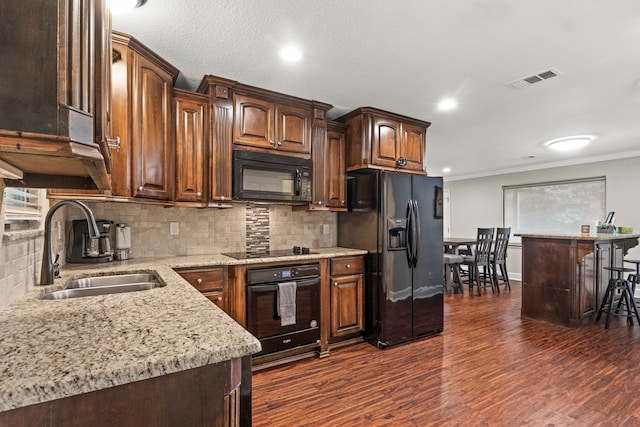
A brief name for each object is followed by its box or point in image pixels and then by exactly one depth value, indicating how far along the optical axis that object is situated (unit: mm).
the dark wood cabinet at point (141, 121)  2068
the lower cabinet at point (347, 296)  3004
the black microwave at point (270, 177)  2686
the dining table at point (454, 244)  5568
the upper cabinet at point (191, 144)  2518
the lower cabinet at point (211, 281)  2346
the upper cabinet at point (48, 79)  550
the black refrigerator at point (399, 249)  3061
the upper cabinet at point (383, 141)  3217
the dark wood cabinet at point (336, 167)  3252
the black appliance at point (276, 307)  2559
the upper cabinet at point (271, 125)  2736
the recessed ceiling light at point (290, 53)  2137
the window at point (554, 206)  5566
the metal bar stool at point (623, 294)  3732
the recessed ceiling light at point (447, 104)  2998
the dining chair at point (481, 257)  5426
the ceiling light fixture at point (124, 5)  1658
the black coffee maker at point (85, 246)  2279
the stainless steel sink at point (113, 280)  1868
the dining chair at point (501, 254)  5590
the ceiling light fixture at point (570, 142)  4180
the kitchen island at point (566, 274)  3664
